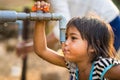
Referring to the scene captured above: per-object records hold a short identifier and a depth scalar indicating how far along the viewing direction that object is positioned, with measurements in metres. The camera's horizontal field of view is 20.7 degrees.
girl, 1.79
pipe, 1.66
